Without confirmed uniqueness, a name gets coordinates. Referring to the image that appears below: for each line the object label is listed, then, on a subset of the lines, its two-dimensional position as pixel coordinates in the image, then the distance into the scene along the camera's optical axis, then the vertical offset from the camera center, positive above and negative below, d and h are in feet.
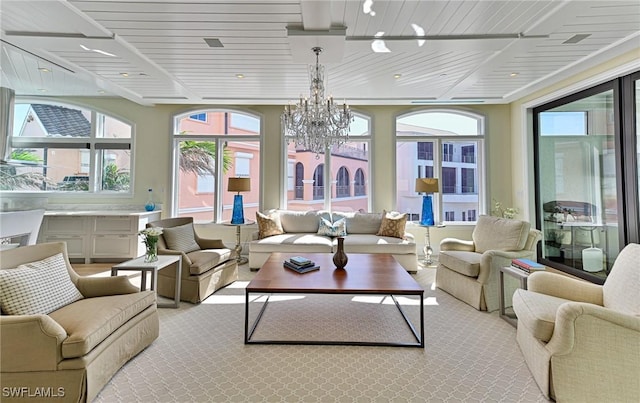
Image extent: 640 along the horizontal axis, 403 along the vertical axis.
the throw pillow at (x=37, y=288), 5.70 -1.76
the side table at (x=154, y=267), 8.86 -1.87
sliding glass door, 11.35 +1.56
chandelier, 10.13 +3.28
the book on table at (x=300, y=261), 9.67 -1.82
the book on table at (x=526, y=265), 8.36 -1.71
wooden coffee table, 7.61 -2.15
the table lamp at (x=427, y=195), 15.80 +0.84
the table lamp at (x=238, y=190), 16.53 +1.08
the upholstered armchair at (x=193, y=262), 10.46 -2.14
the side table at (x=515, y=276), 8.35 -2.24
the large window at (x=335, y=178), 18.72 +2.06
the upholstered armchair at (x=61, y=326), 5.19 -2.39
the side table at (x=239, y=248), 16.46 -2.35
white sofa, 14.34 -1.85
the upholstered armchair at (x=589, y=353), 5.33 -2.77
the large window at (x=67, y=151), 17.67 +3.66
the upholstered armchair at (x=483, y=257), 9.95 -1.83
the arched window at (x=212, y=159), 18.84 +3.28
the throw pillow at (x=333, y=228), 16.05 -1.11
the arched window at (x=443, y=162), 18.56 +3.10
